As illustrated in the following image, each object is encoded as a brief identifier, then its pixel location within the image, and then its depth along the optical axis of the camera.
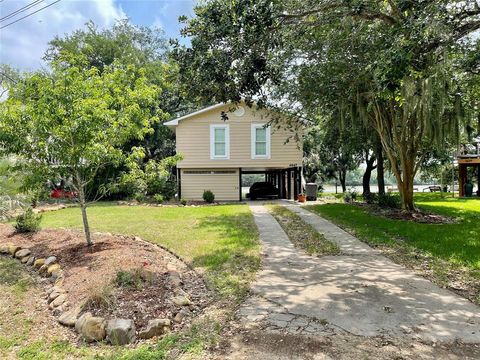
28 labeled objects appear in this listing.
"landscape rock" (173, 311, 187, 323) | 4.12
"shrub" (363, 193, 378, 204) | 16.48
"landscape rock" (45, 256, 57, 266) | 6.58
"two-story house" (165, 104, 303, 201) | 19.59
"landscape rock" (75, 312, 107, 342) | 3.82
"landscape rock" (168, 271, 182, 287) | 5.19
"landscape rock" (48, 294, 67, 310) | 4.85
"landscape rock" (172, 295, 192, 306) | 4.47
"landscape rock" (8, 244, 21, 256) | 7.85
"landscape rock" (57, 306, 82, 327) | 4.25
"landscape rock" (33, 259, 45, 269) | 6.74
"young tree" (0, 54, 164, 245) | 6.23
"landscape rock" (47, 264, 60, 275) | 6.18
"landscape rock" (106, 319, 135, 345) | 3.71
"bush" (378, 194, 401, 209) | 14.20
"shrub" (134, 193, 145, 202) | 18.55
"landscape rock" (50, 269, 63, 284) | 5.89
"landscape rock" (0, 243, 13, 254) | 7.99
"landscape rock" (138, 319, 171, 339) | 3.79
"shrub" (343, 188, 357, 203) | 19.09
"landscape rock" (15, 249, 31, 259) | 7.49
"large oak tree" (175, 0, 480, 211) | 5.63
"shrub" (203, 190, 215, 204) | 19.09
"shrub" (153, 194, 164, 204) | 18.12
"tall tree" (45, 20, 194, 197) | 22.91
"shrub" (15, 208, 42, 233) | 9.38
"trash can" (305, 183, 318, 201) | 20.77
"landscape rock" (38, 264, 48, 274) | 6.42
